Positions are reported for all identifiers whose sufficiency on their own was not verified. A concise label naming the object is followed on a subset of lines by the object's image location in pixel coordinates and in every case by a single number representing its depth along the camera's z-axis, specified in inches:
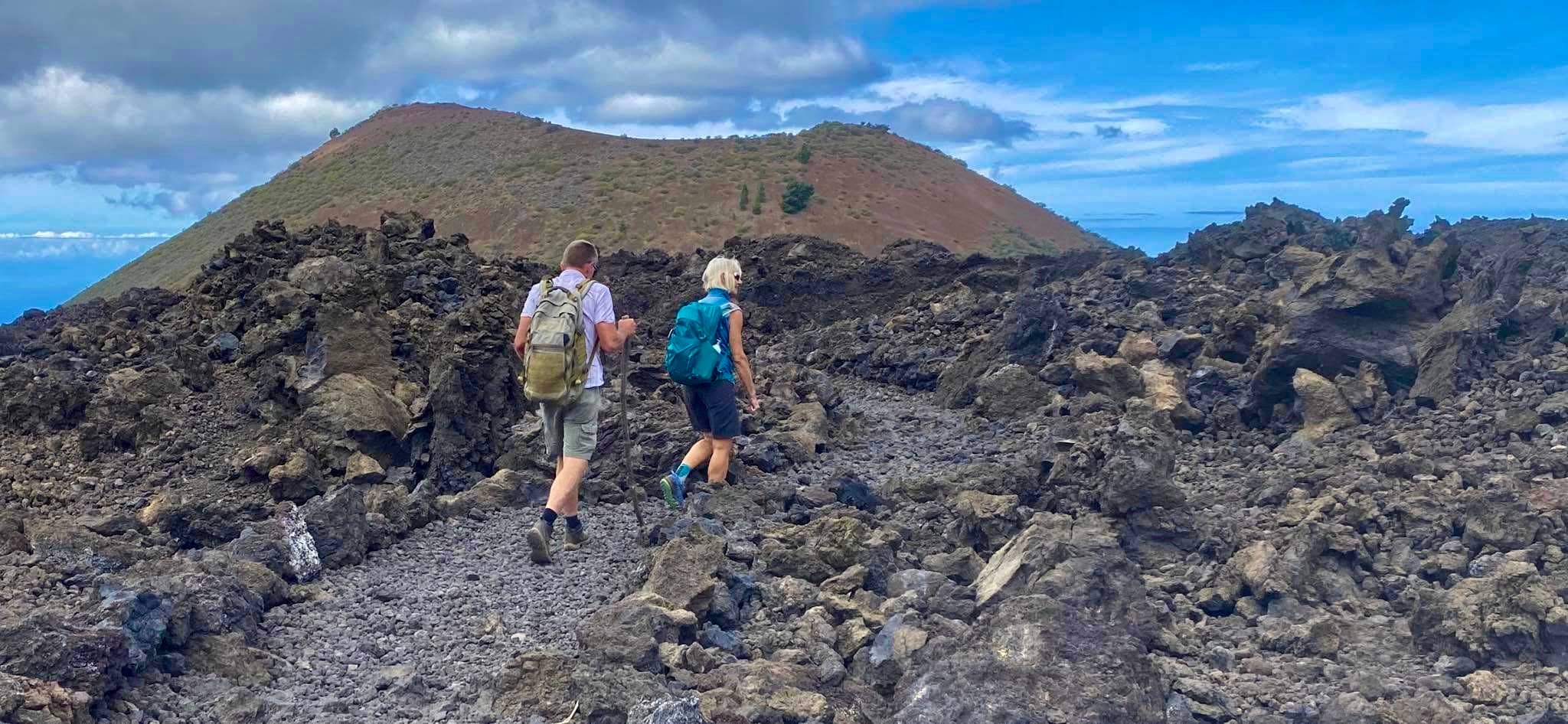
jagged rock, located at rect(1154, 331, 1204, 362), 480.1
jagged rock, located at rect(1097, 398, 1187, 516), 288.4
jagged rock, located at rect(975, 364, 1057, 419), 448.5
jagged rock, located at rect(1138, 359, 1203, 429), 403.5
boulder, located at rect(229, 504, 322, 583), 256.4
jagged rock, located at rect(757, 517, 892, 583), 255.1
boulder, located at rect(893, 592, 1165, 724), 168.9
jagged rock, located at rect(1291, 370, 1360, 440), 373.4
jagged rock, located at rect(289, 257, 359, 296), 448.8
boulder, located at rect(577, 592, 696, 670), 200.2
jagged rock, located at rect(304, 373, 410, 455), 358.3
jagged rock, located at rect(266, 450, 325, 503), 332.2
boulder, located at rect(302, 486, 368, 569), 271.1
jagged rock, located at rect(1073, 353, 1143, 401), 433.7
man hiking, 264.5
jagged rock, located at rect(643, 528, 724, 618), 226.5
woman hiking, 307.3
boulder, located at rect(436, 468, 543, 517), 314.8
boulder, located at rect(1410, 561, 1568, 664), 209.0
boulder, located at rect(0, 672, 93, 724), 169.5
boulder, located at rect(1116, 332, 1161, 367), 481.4
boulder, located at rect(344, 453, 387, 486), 341.4
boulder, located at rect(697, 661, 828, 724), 181.8
